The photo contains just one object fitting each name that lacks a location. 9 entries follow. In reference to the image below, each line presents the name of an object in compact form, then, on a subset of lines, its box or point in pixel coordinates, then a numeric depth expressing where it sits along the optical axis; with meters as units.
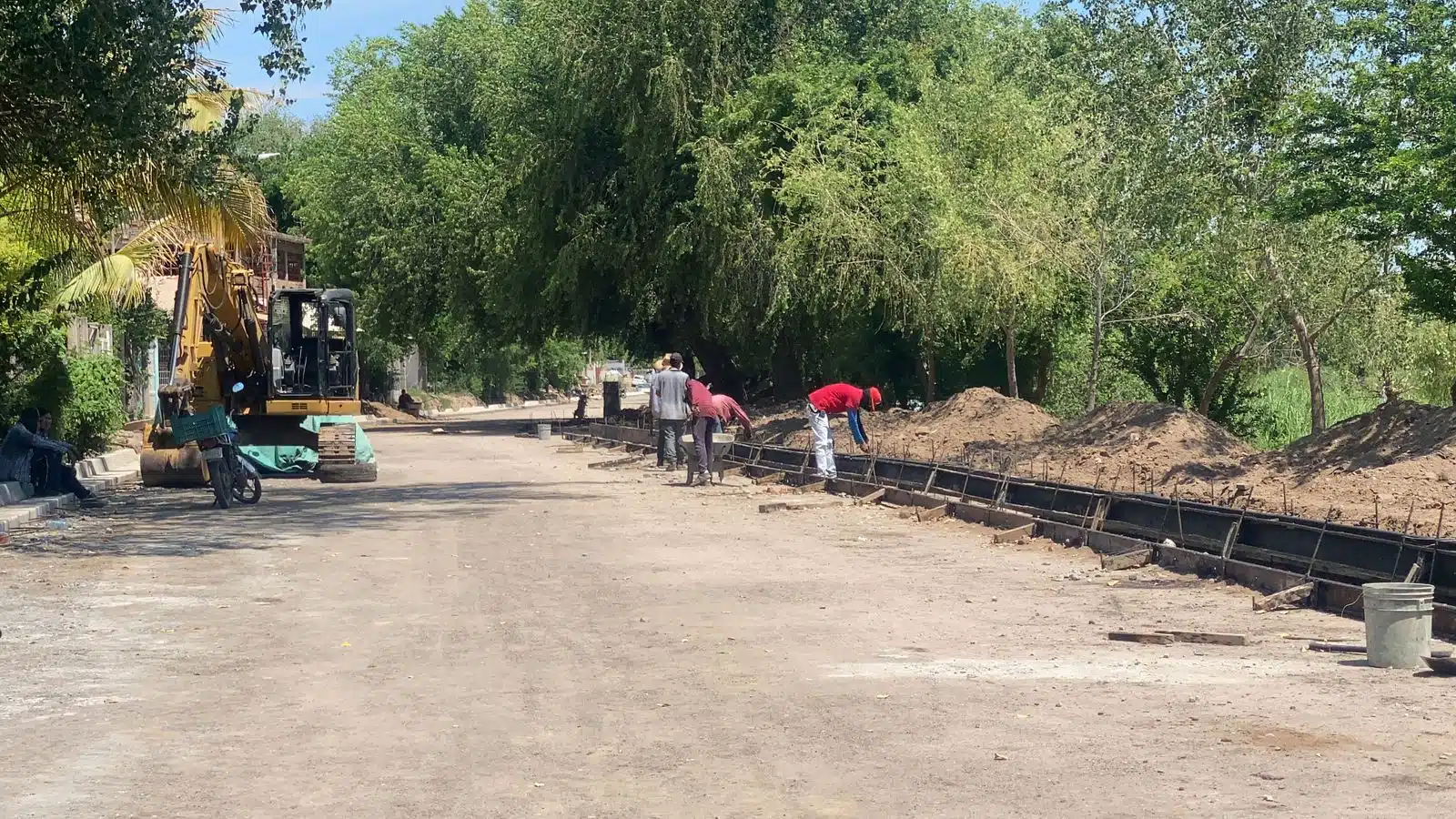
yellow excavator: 26.50
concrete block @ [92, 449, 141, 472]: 31.06
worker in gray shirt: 28.86
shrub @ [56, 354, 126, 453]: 29.08
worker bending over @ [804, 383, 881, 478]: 24.69
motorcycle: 22.48
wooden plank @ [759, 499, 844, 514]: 21.64
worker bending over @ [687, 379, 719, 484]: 26.03
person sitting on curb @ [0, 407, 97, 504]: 22.42
